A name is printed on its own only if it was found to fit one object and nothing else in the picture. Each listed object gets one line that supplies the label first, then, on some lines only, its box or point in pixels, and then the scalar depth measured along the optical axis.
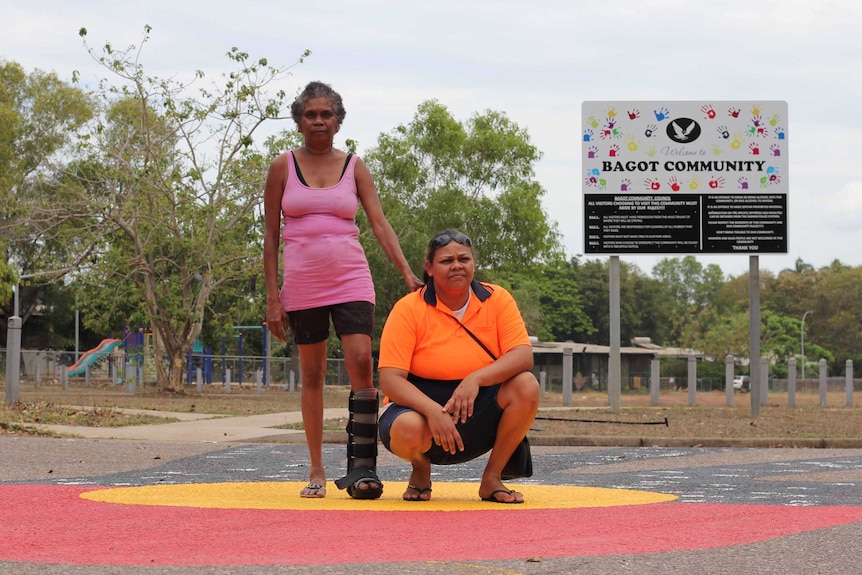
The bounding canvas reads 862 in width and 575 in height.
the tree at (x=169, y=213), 26.45
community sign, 20.89
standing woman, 6.37
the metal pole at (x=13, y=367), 16.67
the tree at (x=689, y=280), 130.75
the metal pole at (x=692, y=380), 29.55
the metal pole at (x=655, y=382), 29.33
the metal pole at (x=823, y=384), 31.38
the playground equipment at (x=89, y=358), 41.25
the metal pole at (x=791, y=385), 28.94
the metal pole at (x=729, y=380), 29.12
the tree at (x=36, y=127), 50.41
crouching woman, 5.96
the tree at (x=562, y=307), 79.26
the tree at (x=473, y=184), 46.59
